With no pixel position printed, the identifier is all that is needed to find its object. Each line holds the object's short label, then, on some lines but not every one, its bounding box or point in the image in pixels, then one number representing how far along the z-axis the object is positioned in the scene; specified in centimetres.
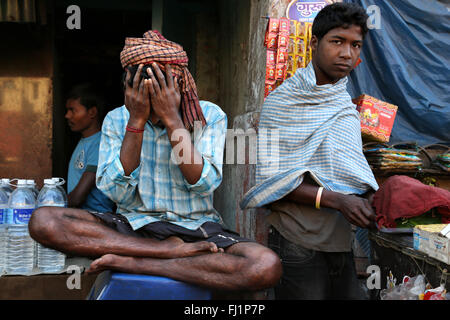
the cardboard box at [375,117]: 296
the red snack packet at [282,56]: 291
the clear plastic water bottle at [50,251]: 267
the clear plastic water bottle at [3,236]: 269
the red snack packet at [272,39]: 294
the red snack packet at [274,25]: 294
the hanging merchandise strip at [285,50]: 293
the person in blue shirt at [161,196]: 202
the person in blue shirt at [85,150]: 332
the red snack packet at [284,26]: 291
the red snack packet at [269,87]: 297
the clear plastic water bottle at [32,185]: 272
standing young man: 226
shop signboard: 303
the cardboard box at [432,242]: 181
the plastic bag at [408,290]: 198
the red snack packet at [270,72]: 296
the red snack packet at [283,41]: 290
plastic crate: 198
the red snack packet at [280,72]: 293
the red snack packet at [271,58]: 297
